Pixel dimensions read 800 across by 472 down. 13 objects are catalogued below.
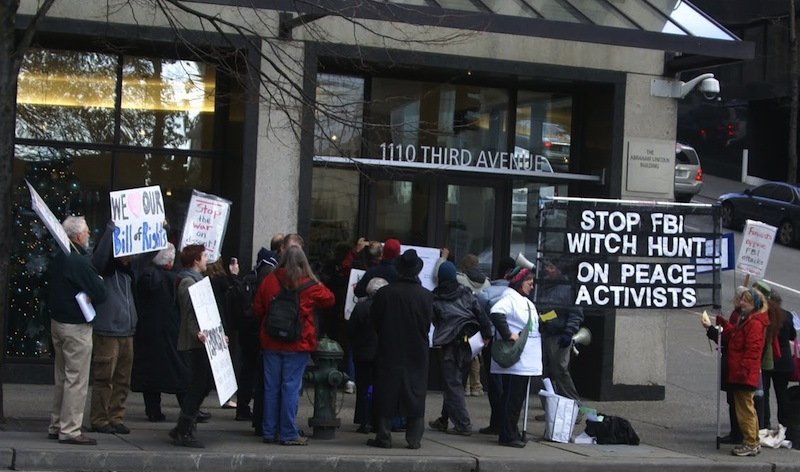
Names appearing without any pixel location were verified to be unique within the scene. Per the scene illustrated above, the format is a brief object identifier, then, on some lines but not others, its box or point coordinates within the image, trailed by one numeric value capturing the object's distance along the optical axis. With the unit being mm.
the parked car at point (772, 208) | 28750
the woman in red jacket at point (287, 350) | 10234
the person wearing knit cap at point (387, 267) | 11992
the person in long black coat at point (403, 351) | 10430
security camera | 14494
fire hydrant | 10789
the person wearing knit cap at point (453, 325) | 11352
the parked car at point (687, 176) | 30906
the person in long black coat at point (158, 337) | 11000
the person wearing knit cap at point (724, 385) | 11727
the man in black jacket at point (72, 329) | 9578
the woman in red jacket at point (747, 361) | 11234
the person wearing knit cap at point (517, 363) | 11031
